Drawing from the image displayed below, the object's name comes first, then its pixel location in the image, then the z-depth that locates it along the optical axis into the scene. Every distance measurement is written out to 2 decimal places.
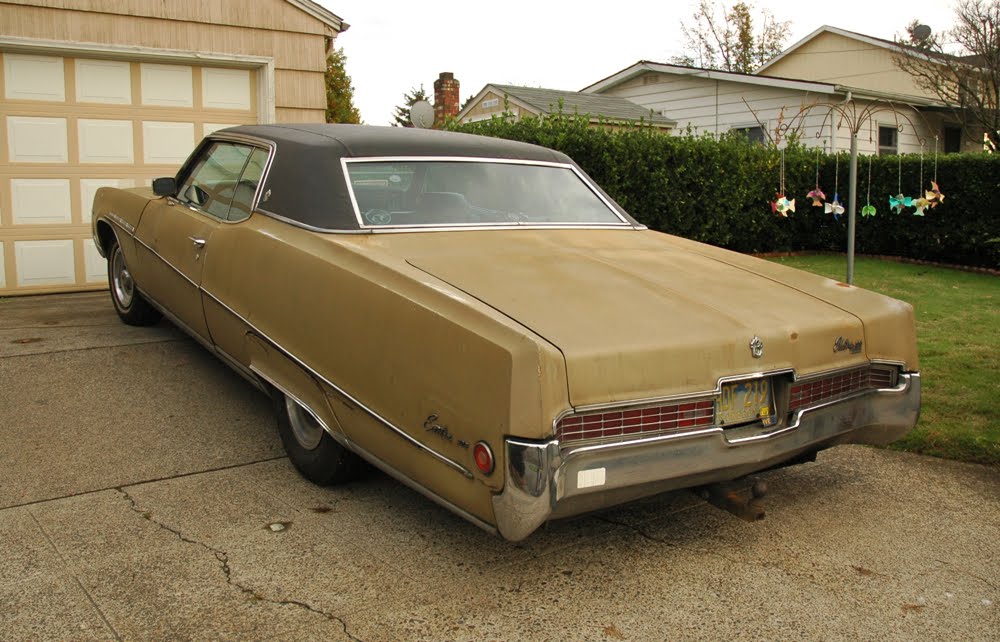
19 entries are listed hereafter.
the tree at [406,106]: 42.34
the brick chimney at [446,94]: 17.42
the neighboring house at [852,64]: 20.62
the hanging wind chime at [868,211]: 10.27
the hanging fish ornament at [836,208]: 9.11
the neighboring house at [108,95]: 8.27
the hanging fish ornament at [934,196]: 11.23
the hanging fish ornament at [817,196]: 10.24
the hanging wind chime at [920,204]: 11.34
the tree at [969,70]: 18.42
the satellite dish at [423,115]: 11.77
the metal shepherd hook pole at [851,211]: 6.02
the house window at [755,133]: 17.70
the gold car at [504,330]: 2.92
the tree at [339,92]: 22.09
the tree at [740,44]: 36.88
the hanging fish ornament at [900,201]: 11.04
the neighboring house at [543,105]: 16.50
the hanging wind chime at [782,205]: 10.20
